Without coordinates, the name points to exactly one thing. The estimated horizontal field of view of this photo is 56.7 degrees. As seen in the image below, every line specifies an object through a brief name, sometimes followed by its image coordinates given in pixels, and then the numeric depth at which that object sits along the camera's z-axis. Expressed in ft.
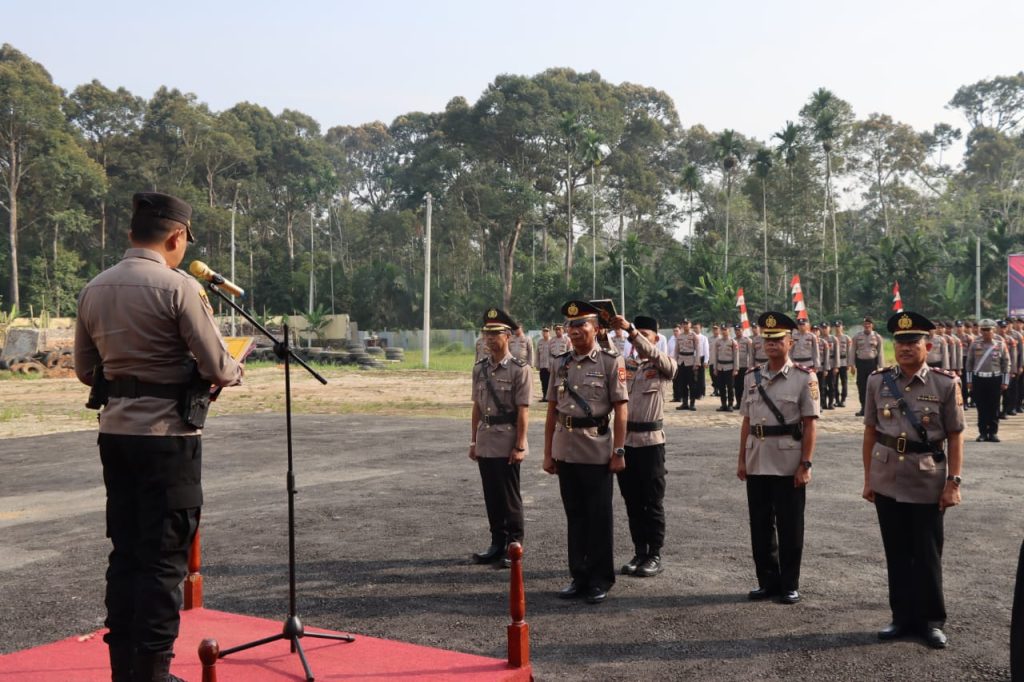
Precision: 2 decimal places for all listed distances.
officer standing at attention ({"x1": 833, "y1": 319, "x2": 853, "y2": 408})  72.59
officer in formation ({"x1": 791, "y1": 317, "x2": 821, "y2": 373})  66.80
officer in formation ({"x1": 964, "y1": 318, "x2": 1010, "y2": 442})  51.01
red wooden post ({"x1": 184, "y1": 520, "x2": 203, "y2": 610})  19.45
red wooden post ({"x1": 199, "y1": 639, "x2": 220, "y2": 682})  11.80
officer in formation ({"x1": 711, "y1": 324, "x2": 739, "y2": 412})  70.38
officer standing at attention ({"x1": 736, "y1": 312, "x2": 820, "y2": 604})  20.38
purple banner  103.71
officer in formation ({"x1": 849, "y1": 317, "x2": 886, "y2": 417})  67.67
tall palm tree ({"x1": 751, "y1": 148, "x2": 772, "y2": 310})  186.60
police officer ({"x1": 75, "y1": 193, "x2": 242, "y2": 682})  12.83
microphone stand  14.52
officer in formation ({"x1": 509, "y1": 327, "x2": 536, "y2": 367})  77.55
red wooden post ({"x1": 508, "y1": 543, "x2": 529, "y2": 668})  15.66
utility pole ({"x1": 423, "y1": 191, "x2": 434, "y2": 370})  128.28
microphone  13.42
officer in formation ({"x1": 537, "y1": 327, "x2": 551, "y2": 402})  80.48
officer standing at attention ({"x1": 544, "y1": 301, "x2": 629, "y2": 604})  20.84
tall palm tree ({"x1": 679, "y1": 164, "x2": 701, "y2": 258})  196.65
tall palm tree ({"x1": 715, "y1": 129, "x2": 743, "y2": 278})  187.52
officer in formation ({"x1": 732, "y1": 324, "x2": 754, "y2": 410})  71.00
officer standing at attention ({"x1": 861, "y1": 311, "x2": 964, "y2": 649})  17.81
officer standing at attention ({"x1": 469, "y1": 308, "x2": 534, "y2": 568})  23.88
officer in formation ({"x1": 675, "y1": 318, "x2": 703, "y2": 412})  71.77
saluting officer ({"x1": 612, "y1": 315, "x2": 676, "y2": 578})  23.11
